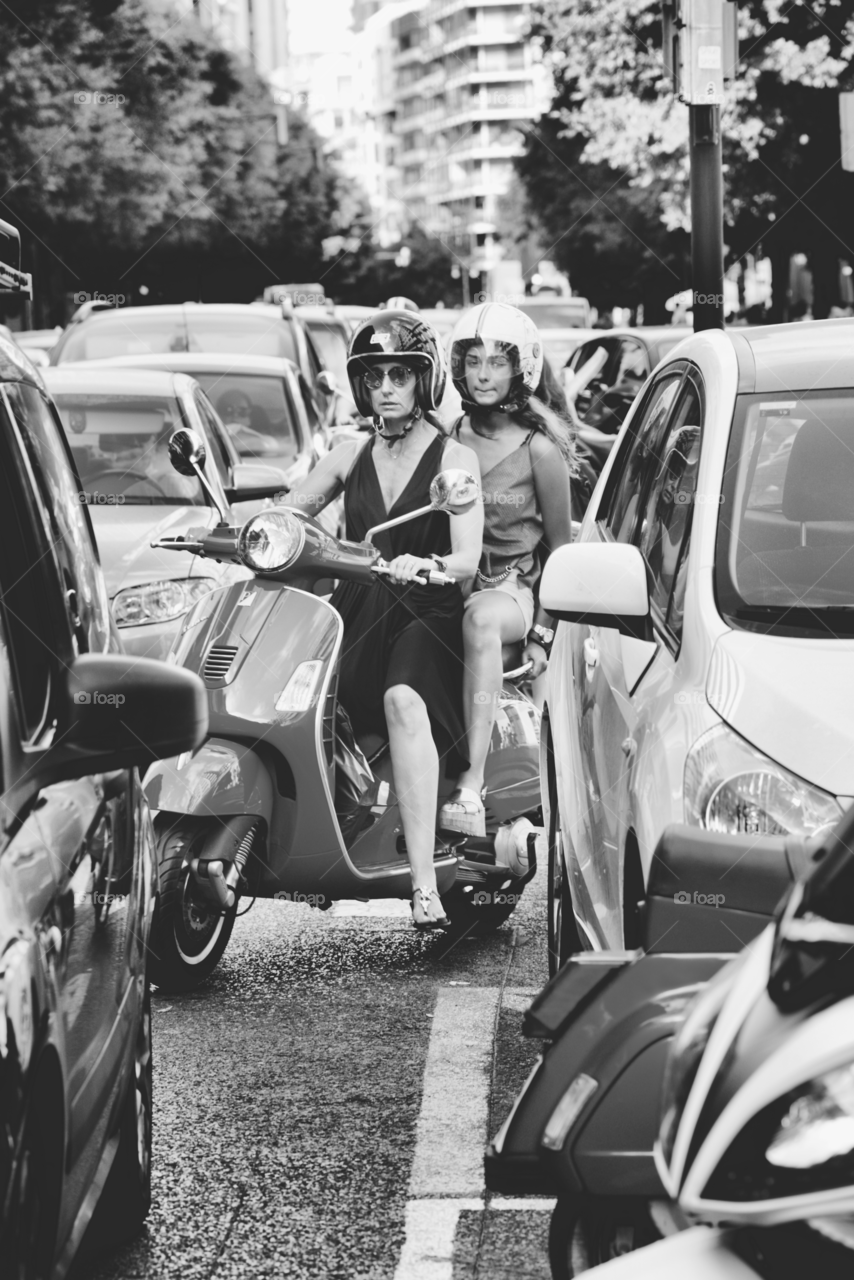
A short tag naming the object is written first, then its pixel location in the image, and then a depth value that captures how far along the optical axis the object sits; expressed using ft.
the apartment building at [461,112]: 588.50
